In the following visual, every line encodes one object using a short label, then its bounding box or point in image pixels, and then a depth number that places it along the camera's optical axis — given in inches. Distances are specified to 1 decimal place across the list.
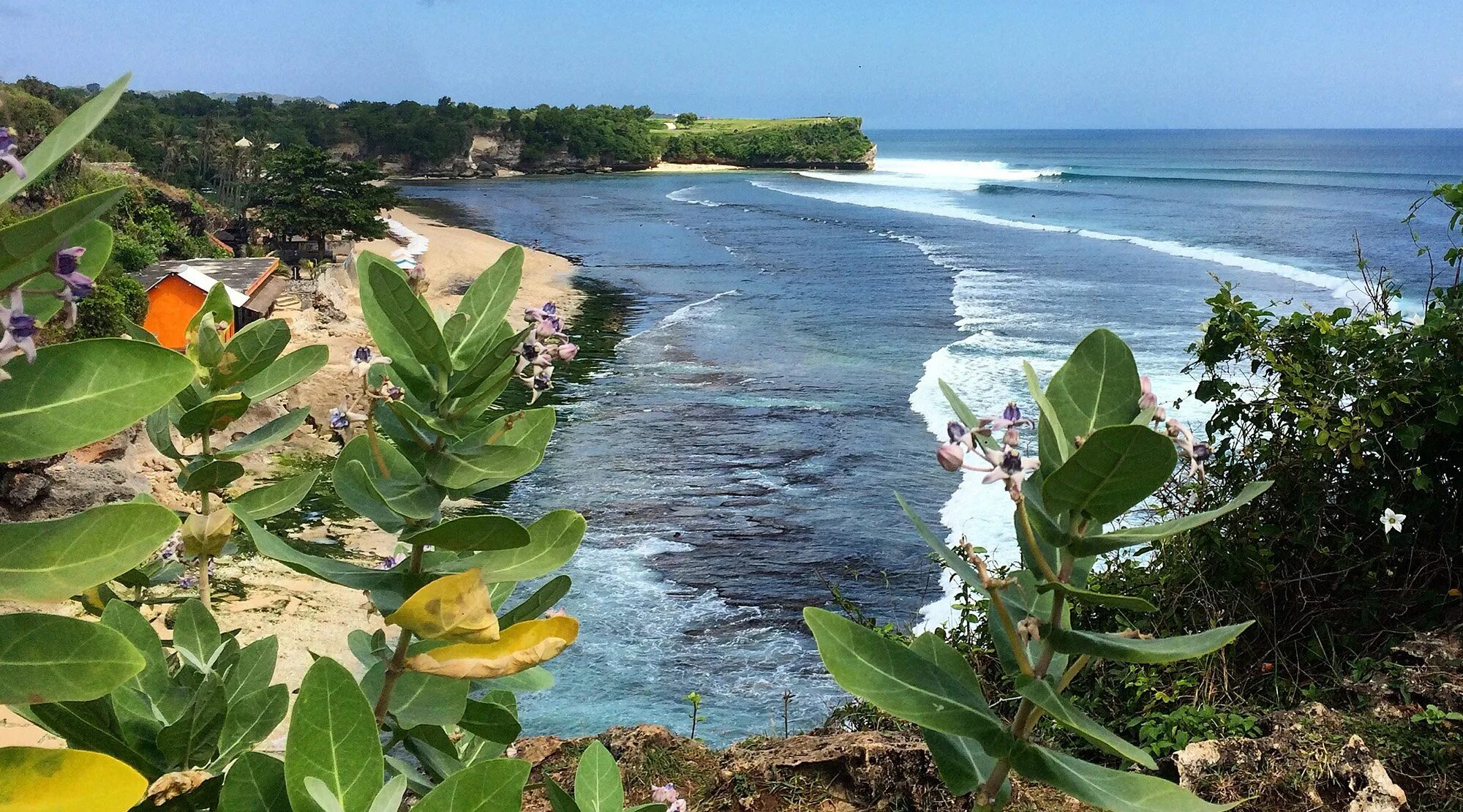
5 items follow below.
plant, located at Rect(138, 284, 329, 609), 60.8
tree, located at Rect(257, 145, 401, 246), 1362.0
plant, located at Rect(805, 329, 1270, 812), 44.2
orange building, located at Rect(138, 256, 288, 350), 740.0
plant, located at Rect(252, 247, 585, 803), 44.5
